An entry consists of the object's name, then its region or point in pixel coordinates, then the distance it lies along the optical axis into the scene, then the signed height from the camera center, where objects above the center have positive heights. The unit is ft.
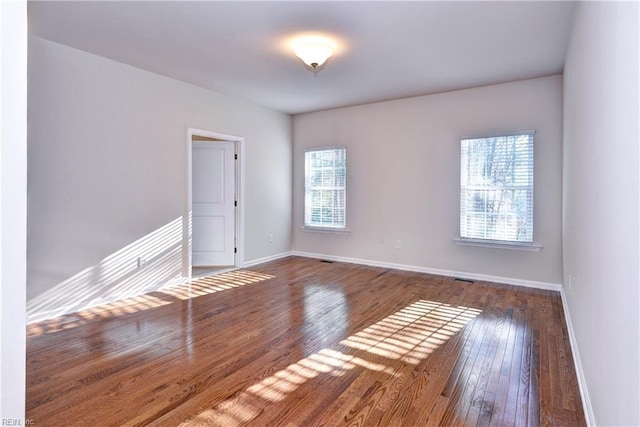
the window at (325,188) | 19.63 +1.18
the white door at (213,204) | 17.87 +0.16
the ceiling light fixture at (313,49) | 10.65 +5.00
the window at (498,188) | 14.30 +0.87
